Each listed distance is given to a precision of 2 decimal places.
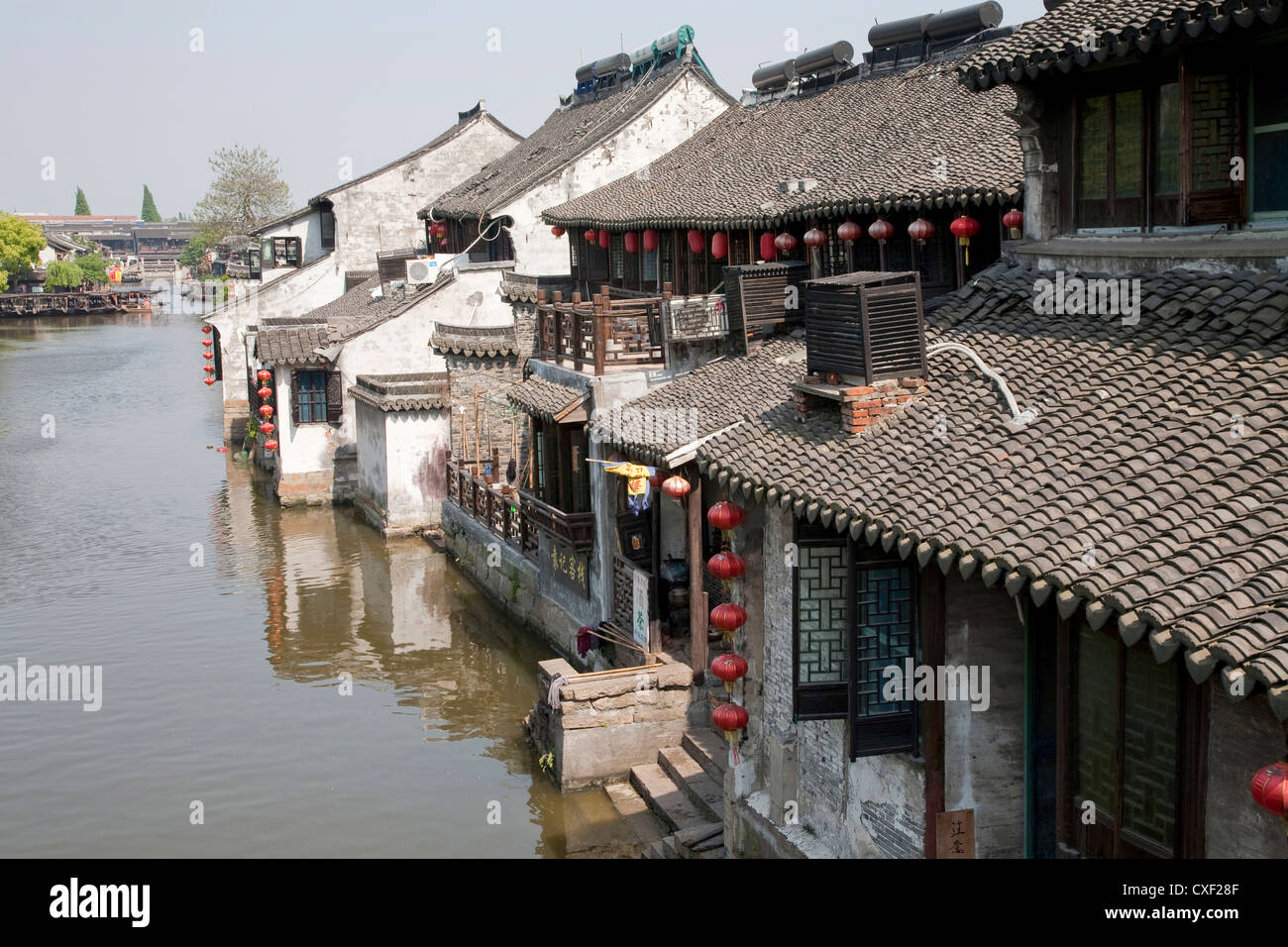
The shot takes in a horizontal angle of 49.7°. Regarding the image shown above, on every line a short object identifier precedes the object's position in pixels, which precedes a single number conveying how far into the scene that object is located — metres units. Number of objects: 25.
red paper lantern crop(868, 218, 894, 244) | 16.52
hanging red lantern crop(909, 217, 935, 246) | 15.92
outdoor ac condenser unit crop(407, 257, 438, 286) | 34.03
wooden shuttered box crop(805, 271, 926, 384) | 11.35
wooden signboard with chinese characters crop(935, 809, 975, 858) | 9.98
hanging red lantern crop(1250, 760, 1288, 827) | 6.36
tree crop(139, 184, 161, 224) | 163.38
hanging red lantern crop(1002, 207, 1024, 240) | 14.23
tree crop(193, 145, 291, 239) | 75.44
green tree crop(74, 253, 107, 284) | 98.88
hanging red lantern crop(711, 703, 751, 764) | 12.91
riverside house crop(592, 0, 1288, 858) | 7.62
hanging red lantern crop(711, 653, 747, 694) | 12.88
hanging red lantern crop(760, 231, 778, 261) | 19.11
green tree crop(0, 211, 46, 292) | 87.06
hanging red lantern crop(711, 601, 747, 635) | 12.80
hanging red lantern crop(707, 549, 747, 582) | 12.74
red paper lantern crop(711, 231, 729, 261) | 20.48
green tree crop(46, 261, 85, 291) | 92.56
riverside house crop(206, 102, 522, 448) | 42.44
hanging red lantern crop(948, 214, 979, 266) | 15.19
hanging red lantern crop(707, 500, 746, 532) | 12.52
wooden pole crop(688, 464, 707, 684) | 16.27
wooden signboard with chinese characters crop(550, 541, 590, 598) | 19.86
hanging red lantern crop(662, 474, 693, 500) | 14.98
